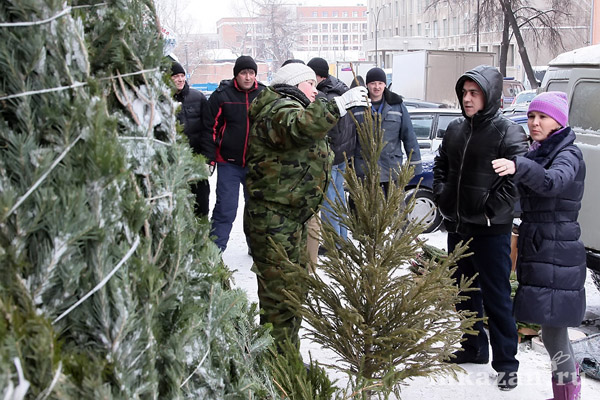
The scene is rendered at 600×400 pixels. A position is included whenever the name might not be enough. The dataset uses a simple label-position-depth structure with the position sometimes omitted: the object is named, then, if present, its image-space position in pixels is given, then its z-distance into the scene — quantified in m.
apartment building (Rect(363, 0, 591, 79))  44.56
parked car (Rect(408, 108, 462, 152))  9.53
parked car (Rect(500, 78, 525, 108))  30.66
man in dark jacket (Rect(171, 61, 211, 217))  6.58
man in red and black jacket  6.24
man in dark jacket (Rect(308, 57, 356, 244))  6.68
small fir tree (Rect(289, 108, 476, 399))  3.11
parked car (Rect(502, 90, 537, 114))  21.23
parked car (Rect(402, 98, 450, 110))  19.55
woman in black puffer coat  3.54
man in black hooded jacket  3.94
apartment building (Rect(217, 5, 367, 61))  136.68
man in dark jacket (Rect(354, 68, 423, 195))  7.10
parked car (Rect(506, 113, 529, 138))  12.54
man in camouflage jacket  3.68
